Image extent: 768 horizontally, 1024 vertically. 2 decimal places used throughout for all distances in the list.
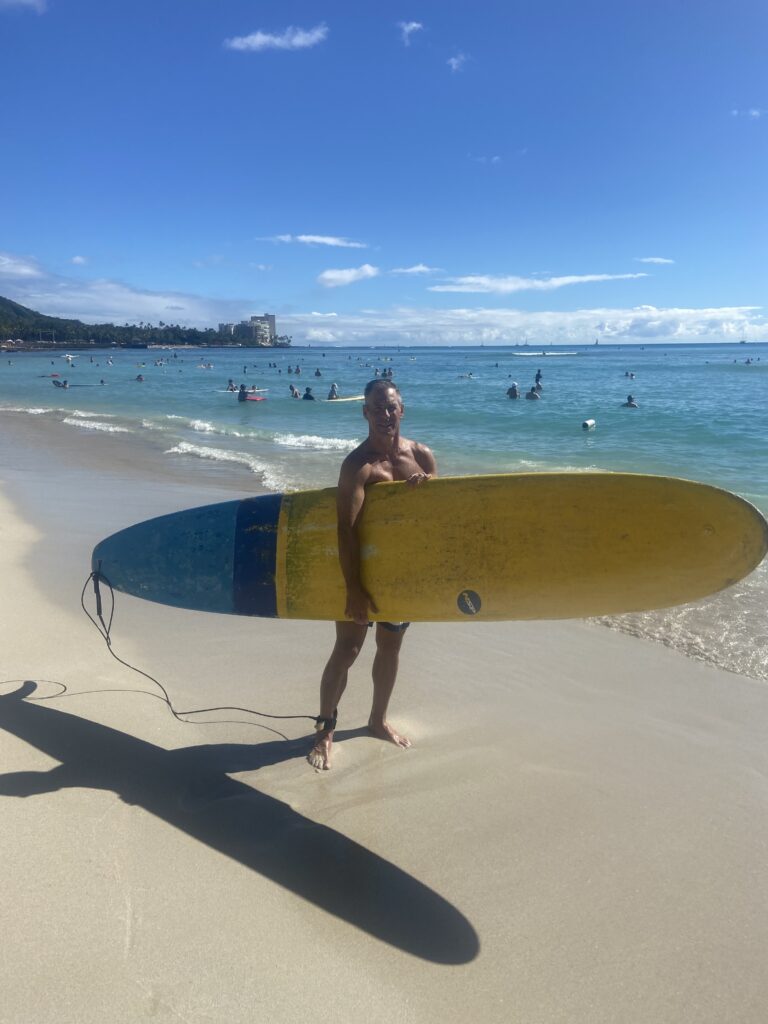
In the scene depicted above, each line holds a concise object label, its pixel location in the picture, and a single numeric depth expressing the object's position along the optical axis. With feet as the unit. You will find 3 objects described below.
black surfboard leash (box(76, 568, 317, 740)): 11.40
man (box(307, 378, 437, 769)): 9.34
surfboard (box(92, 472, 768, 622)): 9.16
